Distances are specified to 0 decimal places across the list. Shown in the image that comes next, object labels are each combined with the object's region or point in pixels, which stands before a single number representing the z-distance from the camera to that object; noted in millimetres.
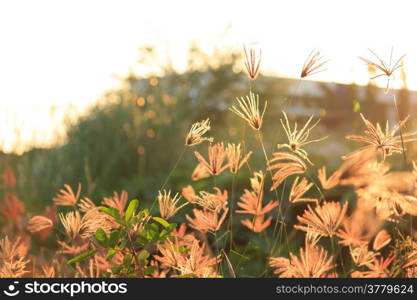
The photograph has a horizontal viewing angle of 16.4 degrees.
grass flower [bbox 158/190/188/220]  2419
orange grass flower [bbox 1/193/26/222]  3248
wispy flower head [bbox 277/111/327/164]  2347
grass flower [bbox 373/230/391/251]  2528
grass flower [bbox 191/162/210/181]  2525
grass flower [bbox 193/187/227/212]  2425
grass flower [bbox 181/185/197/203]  2485
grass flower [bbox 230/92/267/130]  2356
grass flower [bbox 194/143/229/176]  2431
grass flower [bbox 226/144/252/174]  2408
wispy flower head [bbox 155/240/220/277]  2387
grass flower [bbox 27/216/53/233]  2550
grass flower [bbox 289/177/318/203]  2433
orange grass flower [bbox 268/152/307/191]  2338
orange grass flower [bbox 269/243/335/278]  2352
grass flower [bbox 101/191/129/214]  2571
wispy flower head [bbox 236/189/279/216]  2550
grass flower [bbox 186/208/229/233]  2463
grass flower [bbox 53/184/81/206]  2583
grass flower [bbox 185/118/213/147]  2363
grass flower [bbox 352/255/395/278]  2475
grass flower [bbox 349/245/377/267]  2458
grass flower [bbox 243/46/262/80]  2402
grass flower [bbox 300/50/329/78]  2424
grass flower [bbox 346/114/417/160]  2365
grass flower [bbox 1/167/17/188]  3643
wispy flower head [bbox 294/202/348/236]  2389
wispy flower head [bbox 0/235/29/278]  2445
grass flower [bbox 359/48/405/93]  2418
